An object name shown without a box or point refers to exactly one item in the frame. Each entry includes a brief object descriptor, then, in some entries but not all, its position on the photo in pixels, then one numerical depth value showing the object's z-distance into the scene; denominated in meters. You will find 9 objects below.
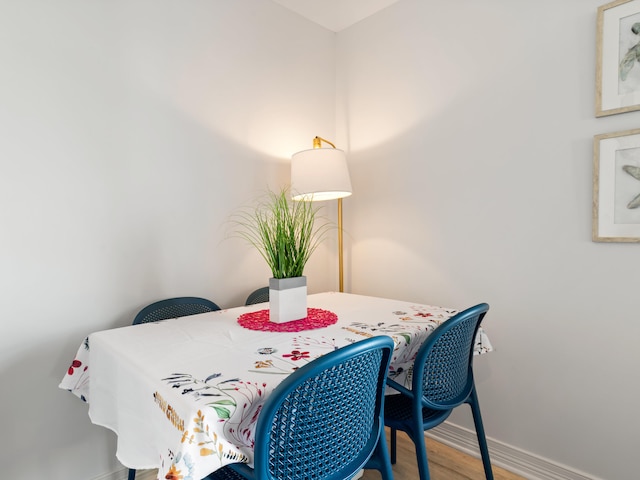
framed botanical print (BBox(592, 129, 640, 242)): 1.48
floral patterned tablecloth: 0.85
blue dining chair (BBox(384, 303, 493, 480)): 1.25
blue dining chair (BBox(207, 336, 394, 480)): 0.85
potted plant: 1.50
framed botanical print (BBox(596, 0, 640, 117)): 1.48
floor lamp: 2.02
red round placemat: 1.43
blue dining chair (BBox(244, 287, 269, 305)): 2.11
